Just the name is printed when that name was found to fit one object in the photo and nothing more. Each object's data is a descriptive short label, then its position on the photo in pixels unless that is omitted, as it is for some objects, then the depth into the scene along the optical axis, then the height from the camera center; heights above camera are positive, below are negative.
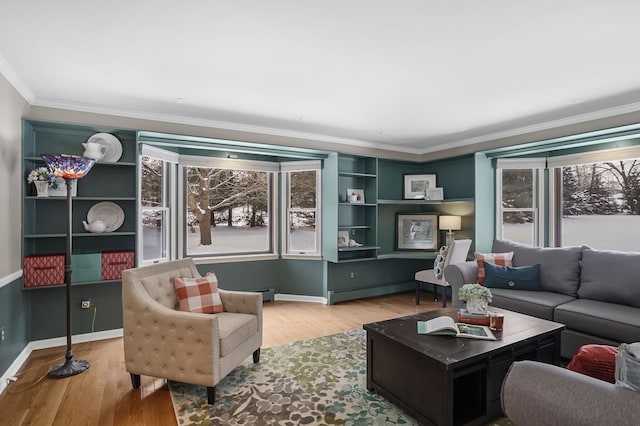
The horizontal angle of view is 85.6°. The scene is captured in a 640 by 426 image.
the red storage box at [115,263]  3.54 -0.50
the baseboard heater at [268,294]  5.20 -1.22
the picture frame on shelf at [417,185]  5.91 +0.48
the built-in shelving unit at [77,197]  3.32 +0.18
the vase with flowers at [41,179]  3.20 +0.33
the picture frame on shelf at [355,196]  5.34 +0.27
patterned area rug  2.23 -1.32
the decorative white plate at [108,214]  3.66 +0.00
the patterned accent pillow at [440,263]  4.70 -0.69
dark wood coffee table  2.03 -0.99
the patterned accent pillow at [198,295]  2.80 -0.67
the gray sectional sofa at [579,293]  2.83 -0.82
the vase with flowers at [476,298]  2.67 -0.66
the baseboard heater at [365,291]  5.14 -1.25
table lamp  5.37 -0.18
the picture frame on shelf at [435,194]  5.62 +0.31
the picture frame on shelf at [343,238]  5.23 -0.39
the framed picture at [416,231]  5.67 -0.31
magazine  2.33 -0.82
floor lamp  2.82 +0.16
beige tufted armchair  2.36 -0.89
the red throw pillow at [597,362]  1.61 -0.72
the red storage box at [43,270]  3.17 -0.52
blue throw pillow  3.76 -0.72
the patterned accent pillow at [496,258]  4.09 -0.55
